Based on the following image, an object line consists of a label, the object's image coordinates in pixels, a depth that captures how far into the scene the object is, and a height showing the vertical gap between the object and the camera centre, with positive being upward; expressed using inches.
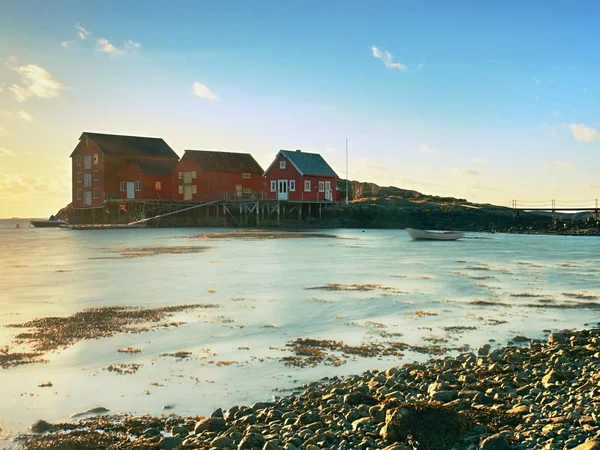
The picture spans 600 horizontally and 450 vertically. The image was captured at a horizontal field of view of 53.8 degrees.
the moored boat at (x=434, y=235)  1876.2 -57.2
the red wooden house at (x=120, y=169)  2817.4 +235.7
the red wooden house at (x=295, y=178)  2593.5 +177.2
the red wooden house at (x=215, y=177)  2723.9 +193.0
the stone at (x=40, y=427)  272.5 -96.8
